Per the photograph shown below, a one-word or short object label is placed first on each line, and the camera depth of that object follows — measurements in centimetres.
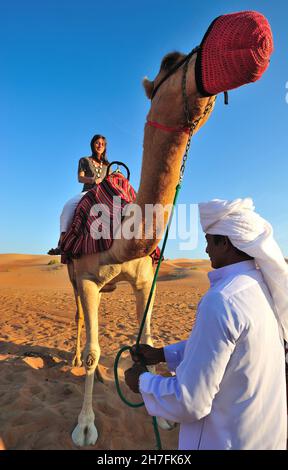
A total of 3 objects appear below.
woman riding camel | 441
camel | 176
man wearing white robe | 134
